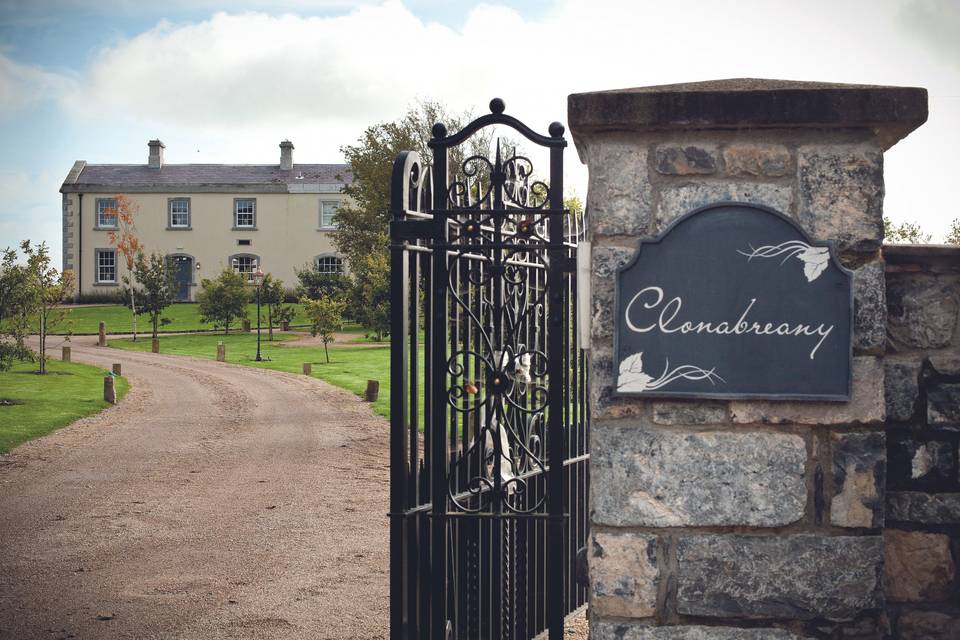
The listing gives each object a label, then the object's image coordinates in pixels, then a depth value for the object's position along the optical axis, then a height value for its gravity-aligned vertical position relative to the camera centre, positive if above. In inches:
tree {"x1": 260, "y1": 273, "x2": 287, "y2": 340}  1314.0 +39.4
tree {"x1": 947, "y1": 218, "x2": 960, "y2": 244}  1058.3 +105.5
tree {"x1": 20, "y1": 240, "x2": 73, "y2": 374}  777.6 +29.4
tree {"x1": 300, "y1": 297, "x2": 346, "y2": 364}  965.8 +1.9
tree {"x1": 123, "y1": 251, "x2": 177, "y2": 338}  1206.9 +38.2
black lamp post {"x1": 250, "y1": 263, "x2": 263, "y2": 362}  1124.5 +53.0
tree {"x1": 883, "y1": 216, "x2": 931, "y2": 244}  1133.1 +116.1
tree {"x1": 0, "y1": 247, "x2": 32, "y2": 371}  751.7 +16.3
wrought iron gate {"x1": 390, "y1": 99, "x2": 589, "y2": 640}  137.4 -12.4
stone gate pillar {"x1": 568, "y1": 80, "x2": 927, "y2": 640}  120.3 -17.7
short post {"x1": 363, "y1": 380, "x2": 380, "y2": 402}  666.8 -56.8
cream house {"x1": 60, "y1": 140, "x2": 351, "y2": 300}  1716.3 +183.4
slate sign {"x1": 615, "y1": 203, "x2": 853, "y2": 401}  120.4 +1.1
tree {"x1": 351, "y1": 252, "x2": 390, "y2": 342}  839.1 +22.9
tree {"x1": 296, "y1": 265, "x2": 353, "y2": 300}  1367.2 +56.3
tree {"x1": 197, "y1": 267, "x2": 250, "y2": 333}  1291.8 +29.5
